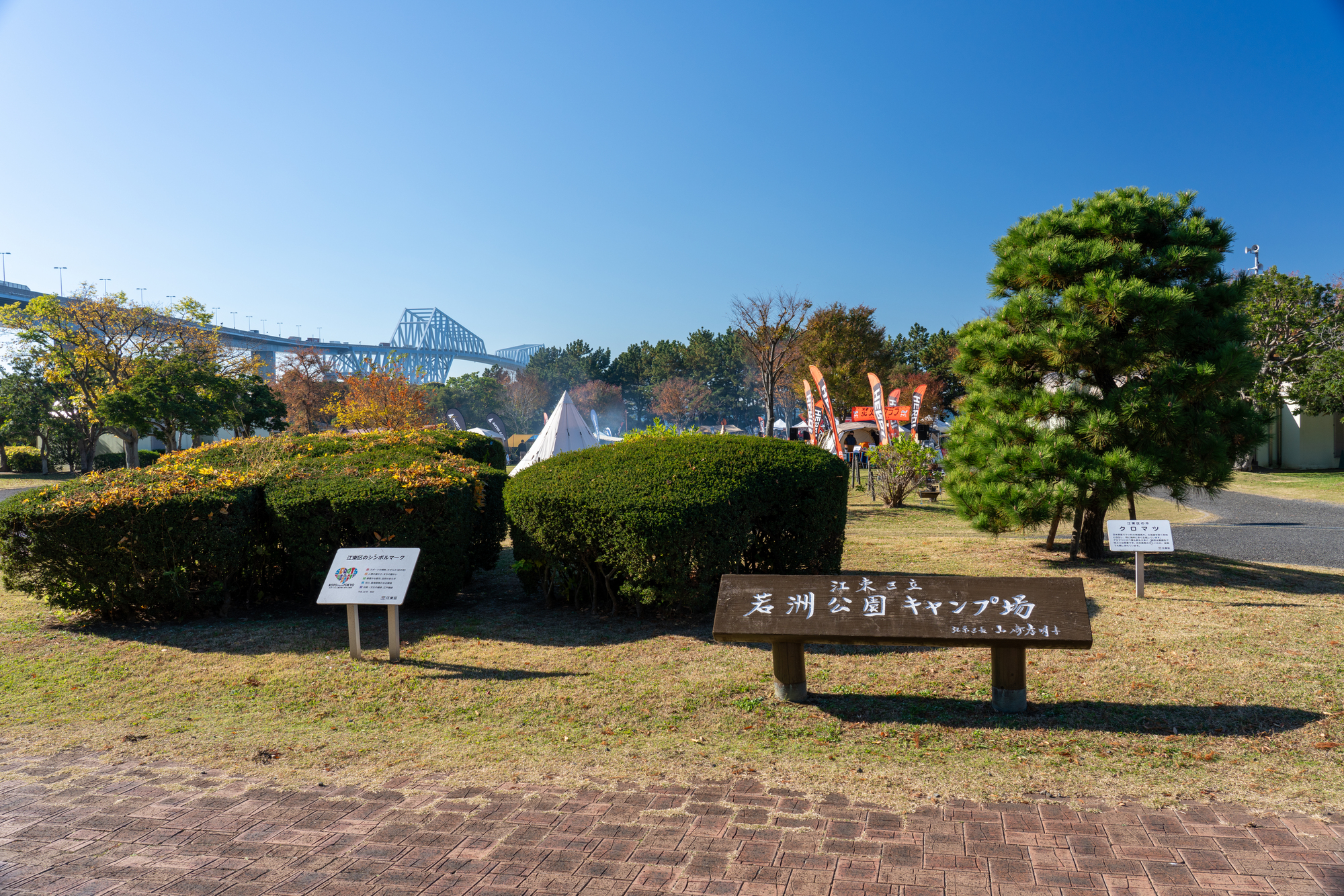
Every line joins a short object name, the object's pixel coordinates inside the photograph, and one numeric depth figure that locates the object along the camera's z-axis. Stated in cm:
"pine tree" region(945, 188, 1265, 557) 786
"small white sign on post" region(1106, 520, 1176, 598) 704
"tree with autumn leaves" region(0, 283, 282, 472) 2636
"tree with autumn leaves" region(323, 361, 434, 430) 3331
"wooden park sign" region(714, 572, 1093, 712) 423
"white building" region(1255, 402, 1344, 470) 2948
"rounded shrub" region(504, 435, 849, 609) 600
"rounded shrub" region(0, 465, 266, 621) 625
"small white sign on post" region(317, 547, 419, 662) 561
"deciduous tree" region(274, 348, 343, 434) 4384
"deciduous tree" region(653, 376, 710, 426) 7606
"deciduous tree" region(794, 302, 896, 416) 3928
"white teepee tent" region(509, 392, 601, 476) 1808
